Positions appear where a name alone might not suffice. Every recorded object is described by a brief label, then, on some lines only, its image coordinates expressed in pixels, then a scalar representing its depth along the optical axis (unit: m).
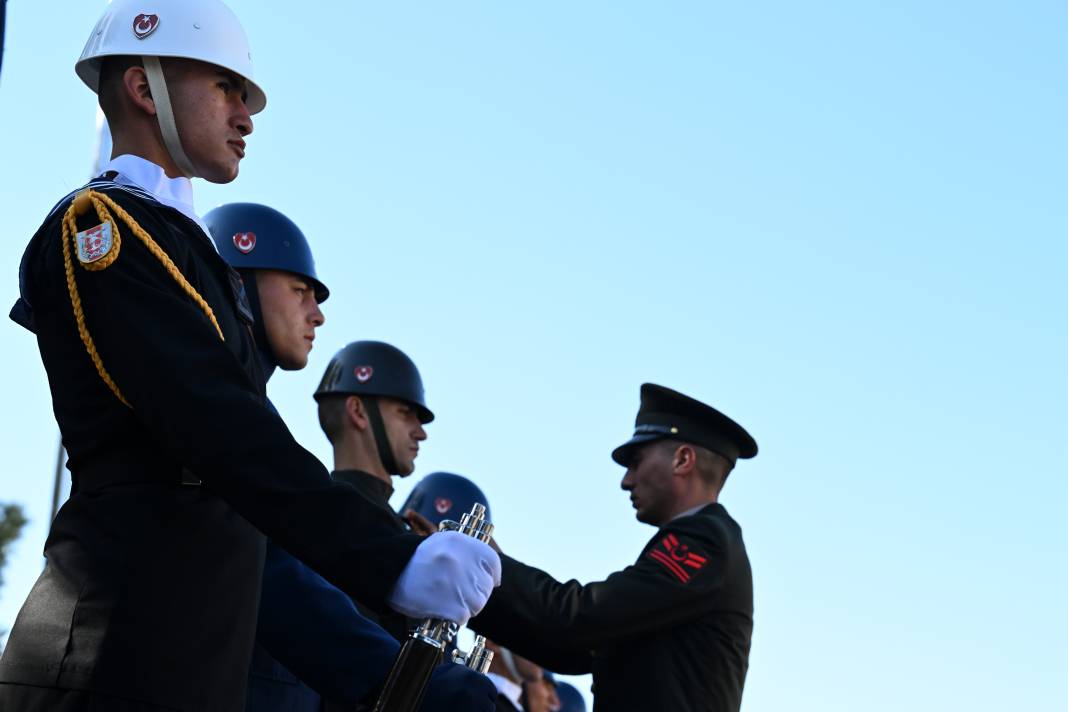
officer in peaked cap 5.53
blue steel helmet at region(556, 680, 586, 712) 14.20
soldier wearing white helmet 2.83
